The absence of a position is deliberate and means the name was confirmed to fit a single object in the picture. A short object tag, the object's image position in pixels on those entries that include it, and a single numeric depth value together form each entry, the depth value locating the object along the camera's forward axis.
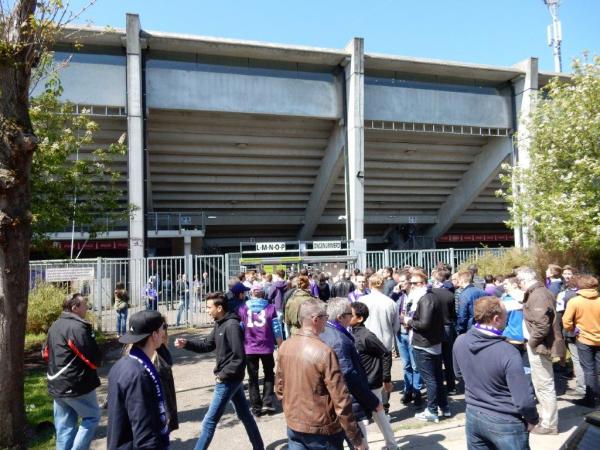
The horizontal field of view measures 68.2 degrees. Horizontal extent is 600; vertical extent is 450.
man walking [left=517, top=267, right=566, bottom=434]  4.66
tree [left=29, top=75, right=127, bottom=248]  9.12
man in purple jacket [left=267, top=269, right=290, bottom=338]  9.20
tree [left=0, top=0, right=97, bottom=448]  4.52
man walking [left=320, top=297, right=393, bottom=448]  3.25
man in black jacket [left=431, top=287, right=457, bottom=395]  6.01
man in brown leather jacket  2.79
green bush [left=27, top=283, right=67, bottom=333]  10.34
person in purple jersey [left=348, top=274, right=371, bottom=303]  7.73
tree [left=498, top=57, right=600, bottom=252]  10.62
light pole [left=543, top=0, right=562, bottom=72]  27.12
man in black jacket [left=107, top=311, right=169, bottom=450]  2.56
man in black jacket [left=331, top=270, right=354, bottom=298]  9.37
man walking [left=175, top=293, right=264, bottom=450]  4.17
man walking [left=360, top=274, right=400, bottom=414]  5.23
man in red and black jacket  3.97
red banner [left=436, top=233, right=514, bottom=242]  26.22
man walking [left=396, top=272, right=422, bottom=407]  5.70
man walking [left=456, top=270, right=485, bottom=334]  6.16
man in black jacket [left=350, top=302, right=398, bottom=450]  4.20
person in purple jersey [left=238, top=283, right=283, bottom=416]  5.48
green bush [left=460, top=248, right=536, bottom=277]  12.66
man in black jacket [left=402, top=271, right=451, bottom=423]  5.09
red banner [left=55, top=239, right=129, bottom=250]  19.55
